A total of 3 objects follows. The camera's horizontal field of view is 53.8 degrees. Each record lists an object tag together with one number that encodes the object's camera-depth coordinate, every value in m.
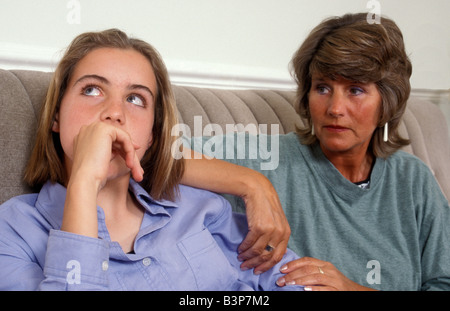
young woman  0.70
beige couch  0.95
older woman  1.18
